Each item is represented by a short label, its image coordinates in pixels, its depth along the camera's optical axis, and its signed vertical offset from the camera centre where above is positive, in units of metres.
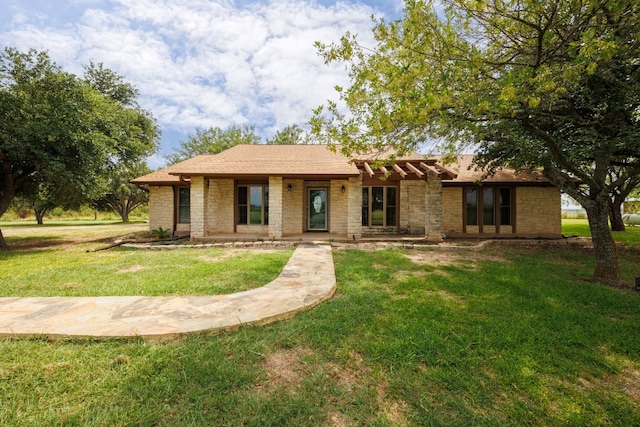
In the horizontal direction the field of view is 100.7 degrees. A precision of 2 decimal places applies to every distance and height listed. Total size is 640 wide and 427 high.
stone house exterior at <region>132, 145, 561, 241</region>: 10.93 +0.59
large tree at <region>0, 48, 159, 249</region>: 8.69 +2.84
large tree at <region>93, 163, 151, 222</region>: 23.93 +1.62
